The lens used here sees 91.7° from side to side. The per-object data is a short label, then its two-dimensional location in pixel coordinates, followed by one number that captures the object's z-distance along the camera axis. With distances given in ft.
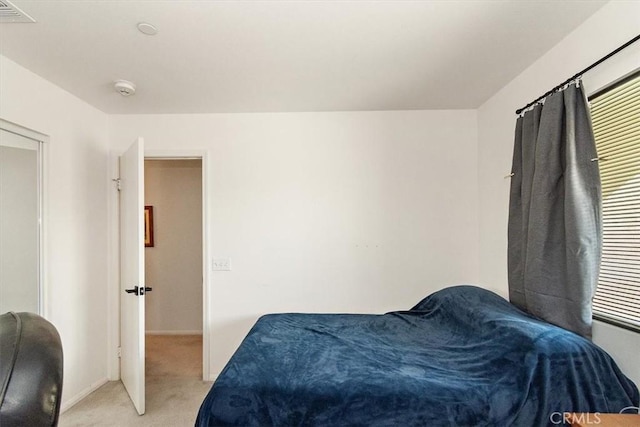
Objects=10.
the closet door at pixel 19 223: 6.82
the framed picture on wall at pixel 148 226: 13.85
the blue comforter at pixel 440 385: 4.65
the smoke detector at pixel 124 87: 7.54
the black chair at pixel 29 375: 2.53
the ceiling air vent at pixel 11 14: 4.97
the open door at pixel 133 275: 7.77
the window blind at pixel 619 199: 4.76
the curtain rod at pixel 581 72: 4.57
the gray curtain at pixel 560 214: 5.09
